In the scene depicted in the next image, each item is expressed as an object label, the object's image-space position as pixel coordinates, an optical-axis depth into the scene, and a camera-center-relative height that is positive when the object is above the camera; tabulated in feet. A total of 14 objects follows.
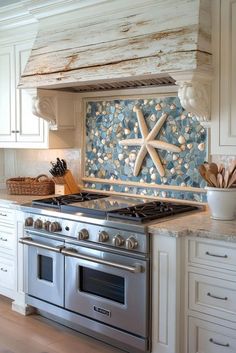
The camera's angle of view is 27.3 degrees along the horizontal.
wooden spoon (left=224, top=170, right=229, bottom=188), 9.72 -0.28
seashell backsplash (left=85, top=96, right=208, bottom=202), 11.25 +0.41
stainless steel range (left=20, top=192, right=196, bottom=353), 9.64 -2.15
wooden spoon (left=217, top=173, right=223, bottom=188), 9.81 -0.31
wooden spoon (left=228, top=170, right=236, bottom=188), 9.63 -0.30
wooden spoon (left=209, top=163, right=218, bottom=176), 9.92 -0.07
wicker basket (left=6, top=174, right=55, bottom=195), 13.48 -0.65
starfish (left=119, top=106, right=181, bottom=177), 11.60 +0.50
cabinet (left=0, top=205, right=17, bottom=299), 12.62 -2.32
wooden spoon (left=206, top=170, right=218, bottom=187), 9.86 -0.27
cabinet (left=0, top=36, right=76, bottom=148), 13.16 +1.40
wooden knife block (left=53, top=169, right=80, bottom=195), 13.30 -0.55
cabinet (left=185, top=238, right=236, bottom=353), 8.65 -2.42
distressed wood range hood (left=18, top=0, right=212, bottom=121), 9.53 +2.55
